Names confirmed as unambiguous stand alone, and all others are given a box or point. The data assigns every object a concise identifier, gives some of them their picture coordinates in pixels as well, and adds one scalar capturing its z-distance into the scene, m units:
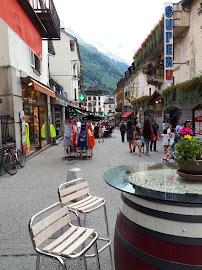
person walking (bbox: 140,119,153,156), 9.98
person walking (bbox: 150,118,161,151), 11.29
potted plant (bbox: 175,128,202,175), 2.13
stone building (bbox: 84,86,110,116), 104.38
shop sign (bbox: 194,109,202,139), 12.40
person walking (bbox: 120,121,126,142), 16.48
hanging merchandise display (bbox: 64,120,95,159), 9.12
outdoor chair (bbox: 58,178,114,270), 2.60
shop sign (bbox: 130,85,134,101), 34.28
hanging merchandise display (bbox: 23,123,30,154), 8.84
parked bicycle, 6.73
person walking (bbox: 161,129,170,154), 9.72
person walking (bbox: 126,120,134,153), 11.12
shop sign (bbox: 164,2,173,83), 13.73
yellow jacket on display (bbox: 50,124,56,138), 13.90
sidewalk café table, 1.60
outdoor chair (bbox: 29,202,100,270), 1.81
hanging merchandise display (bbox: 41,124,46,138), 12.92
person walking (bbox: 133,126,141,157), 10.41
